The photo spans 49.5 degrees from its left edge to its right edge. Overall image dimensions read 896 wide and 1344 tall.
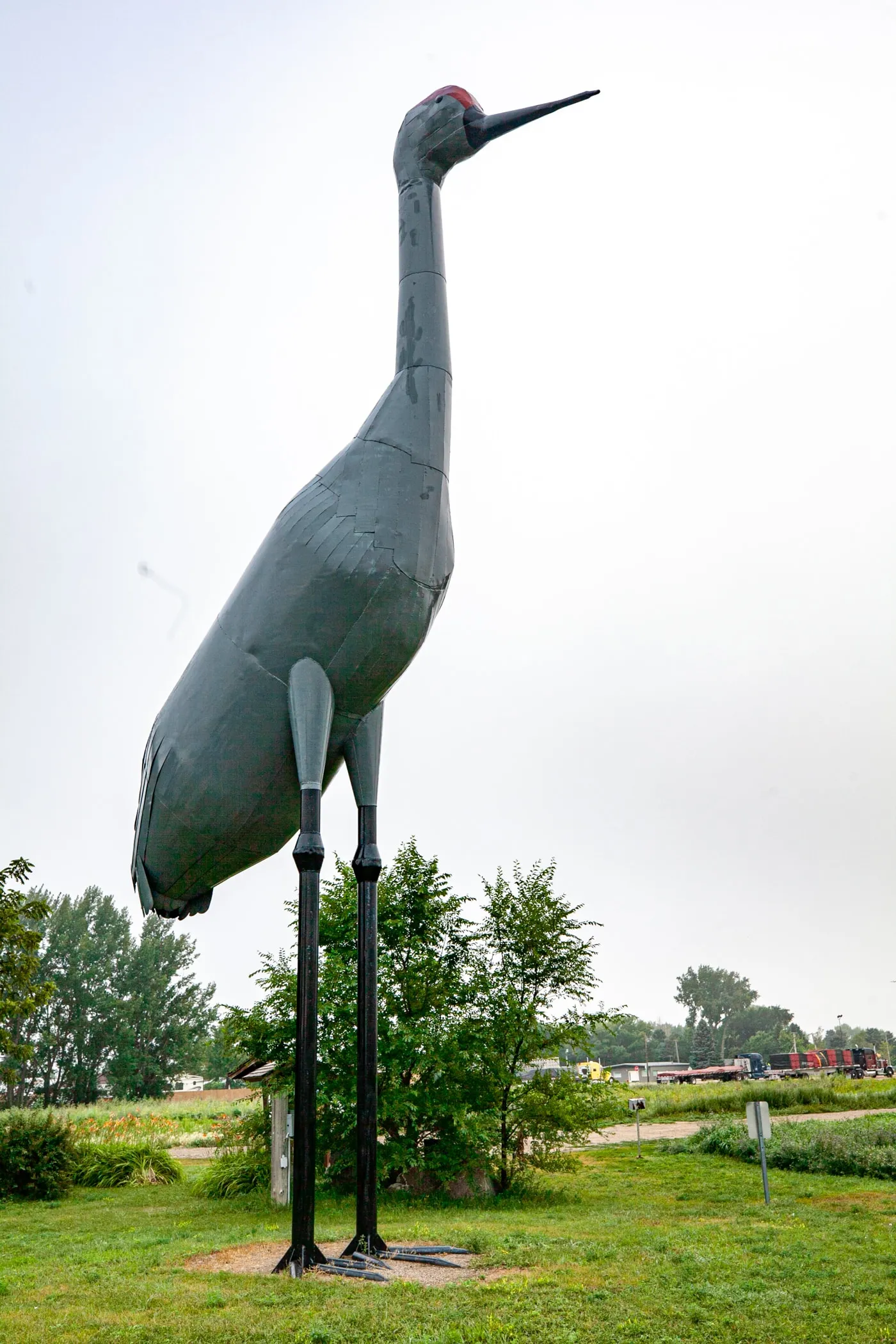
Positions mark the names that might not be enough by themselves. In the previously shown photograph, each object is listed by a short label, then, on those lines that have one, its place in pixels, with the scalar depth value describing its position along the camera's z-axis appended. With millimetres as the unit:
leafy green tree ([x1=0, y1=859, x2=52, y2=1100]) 15531
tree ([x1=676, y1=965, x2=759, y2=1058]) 113500
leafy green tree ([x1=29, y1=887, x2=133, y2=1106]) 57031
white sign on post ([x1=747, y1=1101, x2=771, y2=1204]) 12055
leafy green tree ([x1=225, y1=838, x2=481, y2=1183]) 14031
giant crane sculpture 7336
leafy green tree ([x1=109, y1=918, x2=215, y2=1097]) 56594
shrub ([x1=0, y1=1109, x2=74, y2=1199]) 16609
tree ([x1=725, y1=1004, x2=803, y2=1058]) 109688
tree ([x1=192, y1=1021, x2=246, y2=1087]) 58500
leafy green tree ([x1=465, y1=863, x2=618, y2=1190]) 14711
